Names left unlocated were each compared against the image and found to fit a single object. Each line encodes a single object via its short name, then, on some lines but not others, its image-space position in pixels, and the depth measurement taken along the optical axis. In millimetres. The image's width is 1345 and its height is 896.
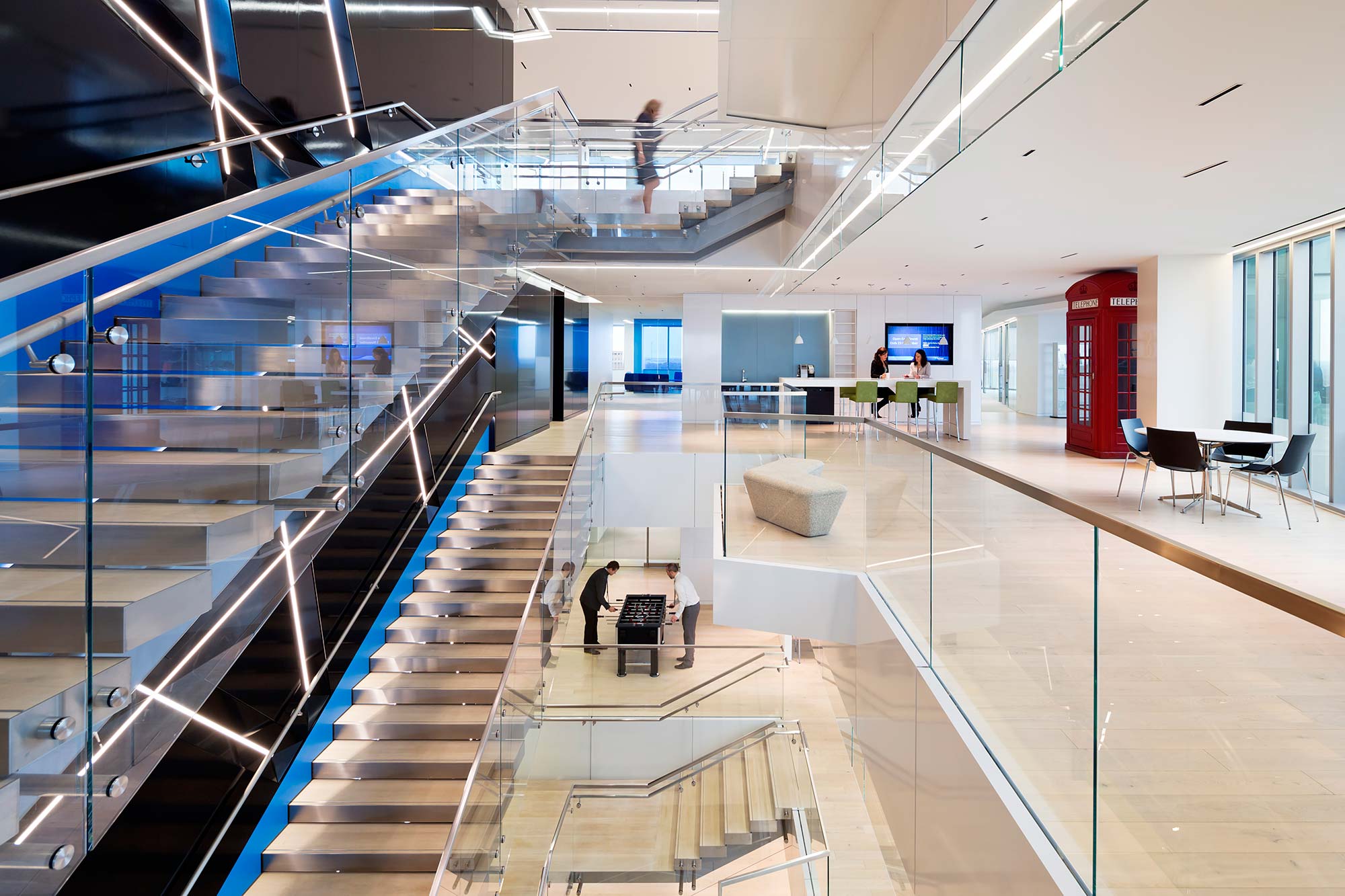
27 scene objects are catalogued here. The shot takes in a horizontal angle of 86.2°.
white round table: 6711
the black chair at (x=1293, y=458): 6328
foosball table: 9570
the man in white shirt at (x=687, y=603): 9492
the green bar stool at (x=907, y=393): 11281
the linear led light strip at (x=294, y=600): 2885
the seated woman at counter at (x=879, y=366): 13109
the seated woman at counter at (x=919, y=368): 12516
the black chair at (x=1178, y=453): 6664
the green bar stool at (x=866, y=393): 11250
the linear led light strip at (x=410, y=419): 4133
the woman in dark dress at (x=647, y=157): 10375
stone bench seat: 5430
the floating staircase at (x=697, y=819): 7391
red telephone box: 11055
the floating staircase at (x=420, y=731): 4355
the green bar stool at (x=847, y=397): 12156
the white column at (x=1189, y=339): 9367
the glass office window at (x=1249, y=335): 9250
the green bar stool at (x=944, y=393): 11383
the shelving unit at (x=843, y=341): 15609
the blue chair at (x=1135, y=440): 7820
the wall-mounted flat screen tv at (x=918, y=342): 15234
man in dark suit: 8688
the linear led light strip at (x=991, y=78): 2979
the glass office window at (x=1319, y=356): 7660
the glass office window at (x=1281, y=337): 8477
